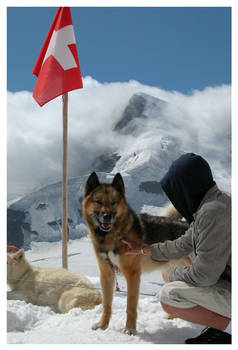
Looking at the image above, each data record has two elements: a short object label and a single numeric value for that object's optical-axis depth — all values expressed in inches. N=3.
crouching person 76.9
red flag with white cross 131.1
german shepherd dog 93.7
